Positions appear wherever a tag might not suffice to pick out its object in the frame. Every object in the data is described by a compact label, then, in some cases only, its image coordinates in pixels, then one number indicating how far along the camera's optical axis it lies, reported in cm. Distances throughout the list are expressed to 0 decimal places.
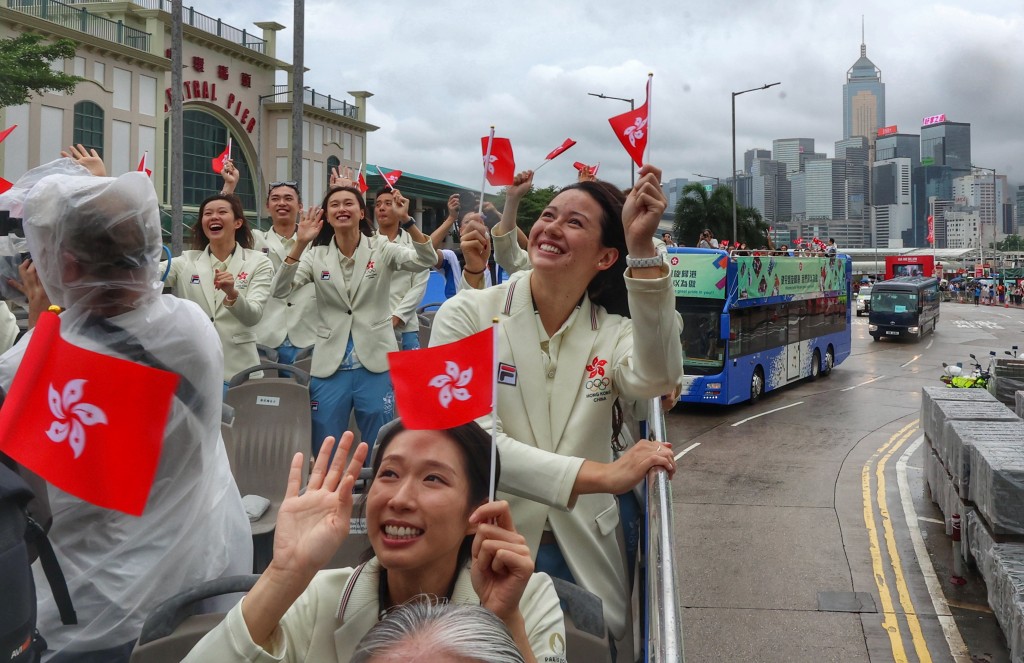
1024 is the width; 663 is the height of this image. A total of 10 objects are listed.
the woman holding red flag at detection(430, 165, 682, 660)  286
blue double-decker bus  1591
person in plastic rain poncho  276
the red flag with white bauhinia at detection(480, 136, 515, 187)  611
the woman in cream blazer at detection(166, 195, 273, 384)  664
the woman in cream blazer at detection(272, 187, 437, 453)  637
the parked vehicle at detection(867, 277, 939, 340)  3584
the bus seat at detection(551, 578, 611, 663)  249
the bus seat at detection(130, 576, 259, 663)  245
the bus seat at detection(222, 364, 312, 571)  522
